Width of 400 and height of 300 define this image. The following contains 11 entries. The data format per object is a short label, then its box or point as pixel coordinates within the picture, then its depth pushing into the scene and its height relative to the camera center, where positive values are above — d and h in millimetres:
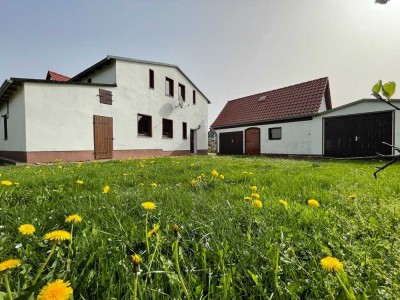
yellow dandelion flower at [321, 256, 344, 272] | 750 -426
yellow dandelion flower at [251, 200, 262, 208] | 1519 -423
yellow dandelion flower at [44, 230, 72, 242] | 853 -364
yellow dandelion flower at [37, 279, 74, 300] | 568 -398
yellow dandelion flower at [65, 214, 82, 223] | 1117 -381
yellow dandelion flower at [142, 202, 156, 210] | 1214 -344
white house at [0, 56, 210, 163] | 9352 +1709
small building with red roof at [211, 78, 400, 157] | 10898 +1267
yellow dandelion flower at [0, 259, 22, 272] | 624 -353
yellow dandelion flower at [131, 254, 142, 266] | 604 -328
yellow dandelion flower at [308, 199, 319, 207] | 1619 -446
